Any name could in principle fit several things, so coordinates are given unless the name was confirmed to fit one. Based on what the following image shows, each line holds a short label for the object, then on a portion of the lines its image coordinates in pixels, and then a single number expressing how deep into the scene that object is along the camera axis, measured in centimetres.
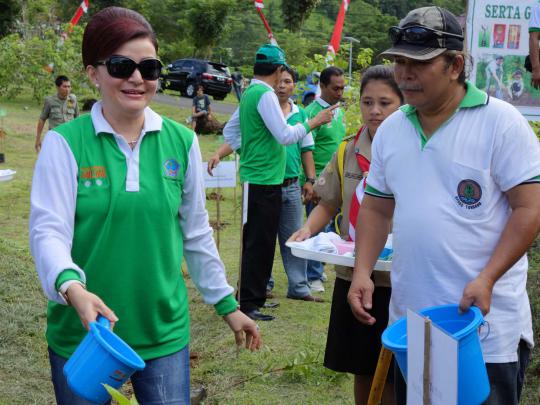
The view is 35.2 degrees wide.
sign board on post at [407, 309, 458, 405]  212
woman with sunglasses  255
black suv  3506
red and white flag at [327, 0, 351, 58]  1101
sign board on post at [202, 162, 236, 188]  731
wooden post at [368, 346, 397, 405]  303
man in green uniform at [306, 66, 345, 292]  778
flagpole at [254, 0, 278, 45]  1559
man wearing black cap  266
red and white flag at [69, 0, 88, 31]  1970
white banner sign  619
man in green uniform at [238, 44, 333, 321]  638
